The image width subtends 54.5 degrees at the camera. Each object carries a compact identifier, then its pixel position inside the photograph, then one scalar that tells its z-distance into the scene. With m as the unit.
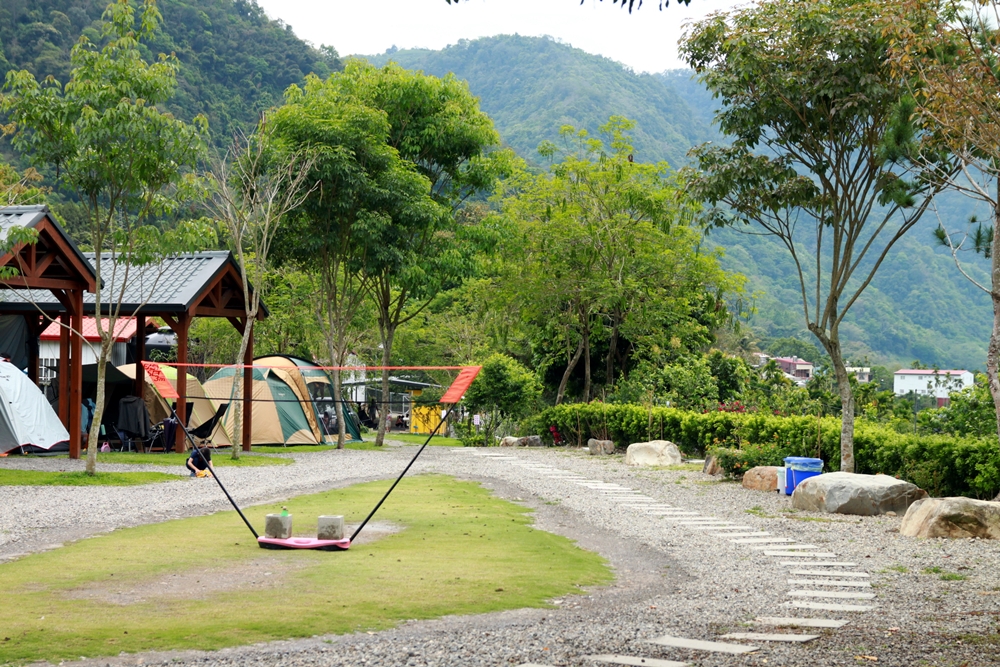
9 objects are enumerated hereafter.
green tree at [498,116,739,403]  26.56
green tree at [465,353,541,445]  27.02
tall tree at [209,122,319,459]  19.47
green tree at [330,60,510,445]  22.83
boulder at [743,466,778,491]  14.29
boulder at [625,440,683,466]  19.12
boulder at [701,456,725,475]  16.38
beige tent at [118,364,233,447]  20.80
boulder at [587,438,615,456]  22.34
